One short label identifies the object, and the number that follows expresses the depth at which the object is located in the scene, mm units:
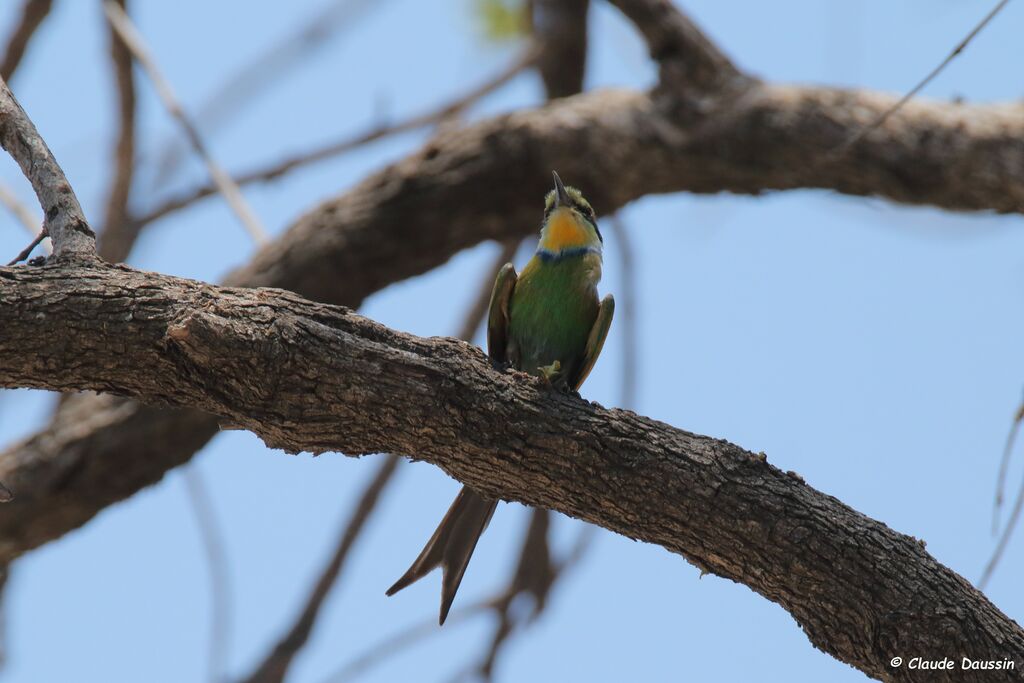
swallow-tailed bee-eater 9078
